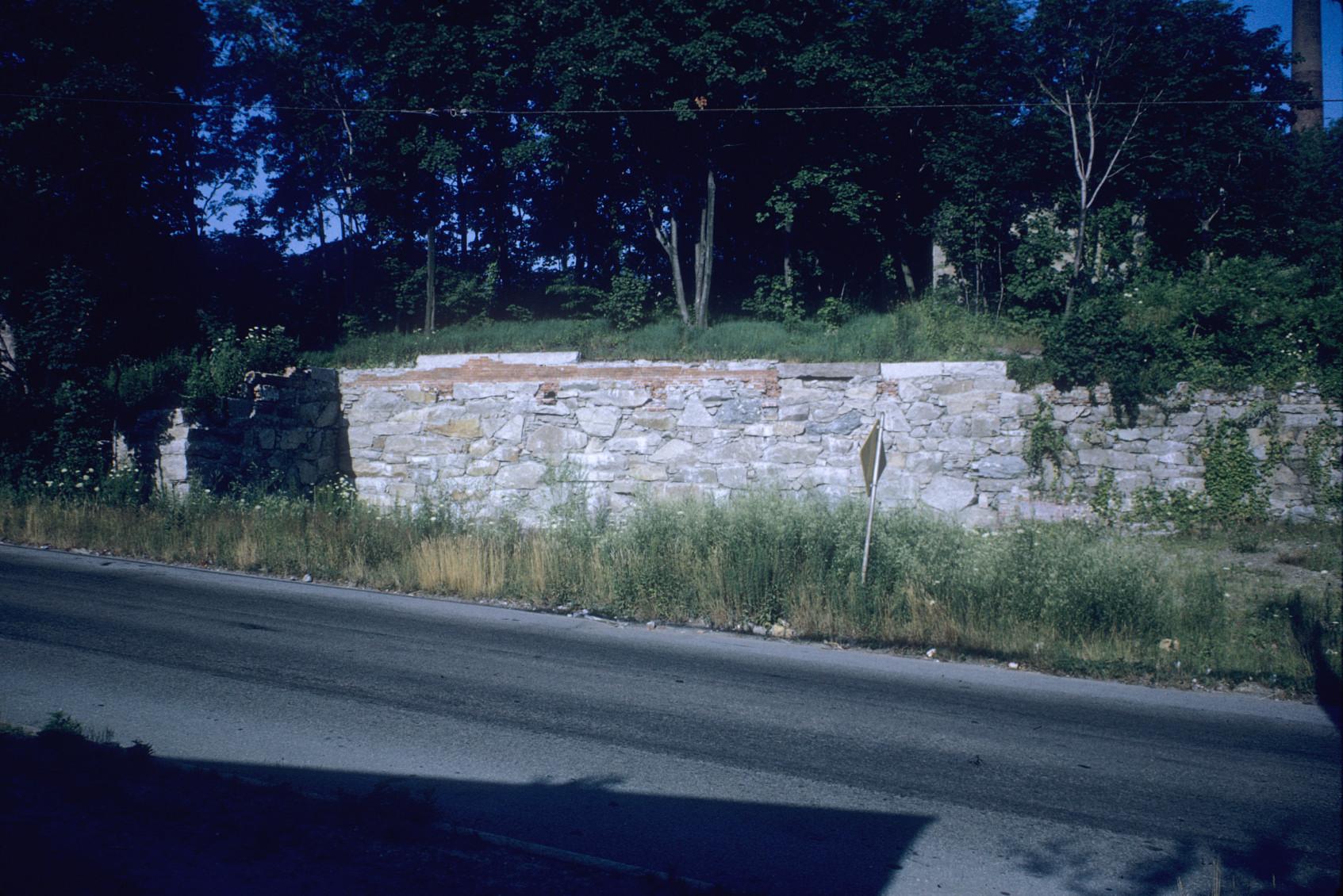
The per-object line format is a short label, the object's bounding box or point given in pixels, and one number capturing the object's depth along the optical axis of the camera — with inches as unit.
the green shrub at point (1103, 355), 538.9
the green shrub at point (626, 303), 757.3
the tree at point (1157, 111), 692.7
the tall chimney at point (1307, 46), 1007.0
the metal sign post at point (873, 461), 379.2
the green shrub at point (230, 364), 586.6
